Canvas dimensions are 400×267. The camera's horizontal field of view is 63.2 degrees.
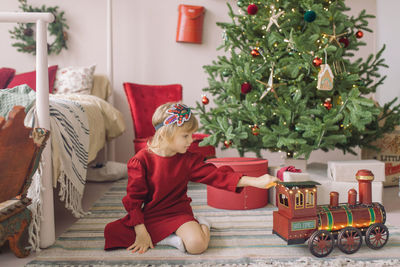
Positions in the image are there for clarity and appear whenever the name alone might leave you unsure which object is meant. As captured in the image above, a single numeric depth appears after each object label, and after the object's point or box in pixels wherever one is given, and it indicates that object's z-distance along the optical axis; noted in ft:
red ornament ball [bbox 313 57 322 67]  5.89
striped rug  3.84
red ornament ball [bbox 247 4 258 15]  6.46
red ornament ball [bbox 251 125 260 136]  6.40
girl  4.17
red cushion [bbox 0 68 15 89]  8.79
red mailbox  10.47
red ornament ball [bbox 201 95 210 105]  7.22
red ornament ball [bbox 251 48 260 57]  6.59
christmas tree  5.93
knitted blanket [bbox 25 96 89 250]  4.32
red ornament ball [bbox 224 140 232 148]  6.70
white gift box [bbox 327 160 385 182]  5.98
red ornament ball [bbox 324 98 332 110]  6.13
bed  4.27
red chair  9.15
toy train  3.87
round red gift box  6.07
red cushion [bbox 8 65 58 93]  8.45
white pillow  9.11
